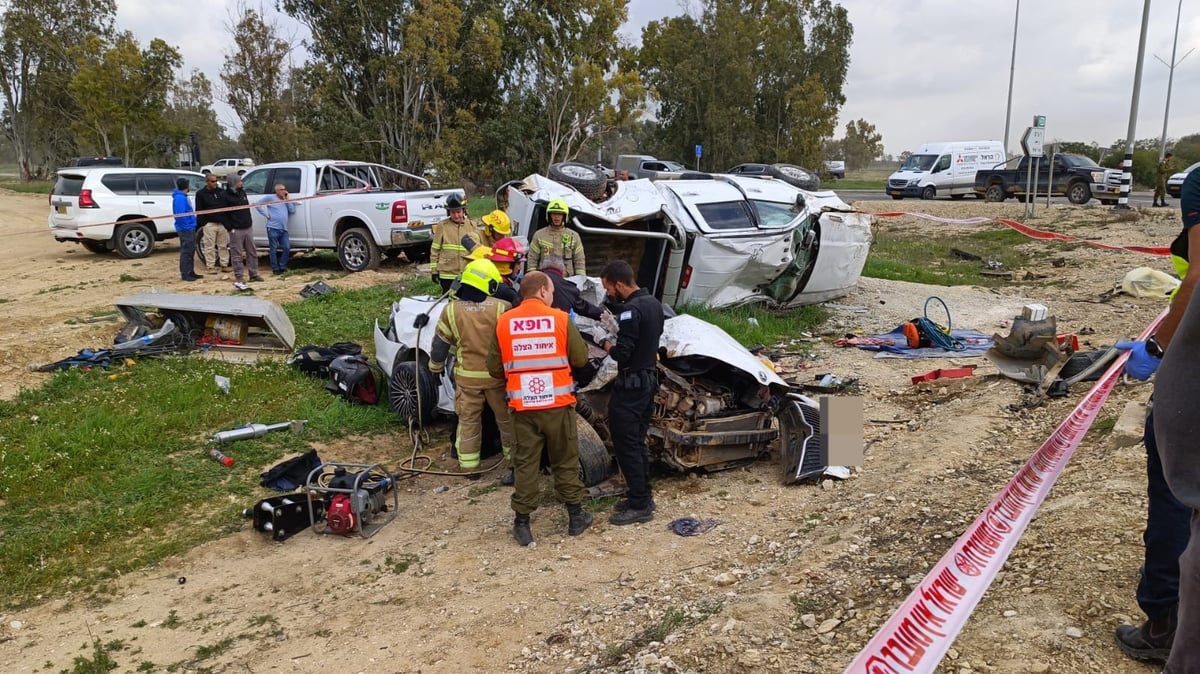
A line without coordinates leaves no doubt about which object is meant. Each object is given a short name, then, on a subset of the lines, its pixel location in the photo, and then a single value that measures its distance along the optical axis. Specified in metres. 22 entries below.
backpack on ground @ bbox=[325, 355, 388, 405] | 6.80
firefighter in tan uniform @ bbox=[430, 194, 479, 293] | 8.05
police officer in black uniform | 4.43
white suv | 13.10
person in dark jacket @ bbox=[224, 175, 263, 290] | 11.26
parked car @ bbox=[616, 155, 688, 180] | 29.30
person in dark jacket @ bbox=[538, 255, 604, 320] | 5.34
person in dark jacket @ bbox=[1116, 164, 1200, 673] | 1.54
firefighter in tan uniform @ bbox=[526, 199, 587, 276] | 7.50
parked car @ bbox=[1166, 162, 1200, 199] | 21.11
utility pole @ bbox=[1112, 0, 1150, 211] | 18.98
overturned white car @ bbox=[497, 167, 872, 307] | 8.19
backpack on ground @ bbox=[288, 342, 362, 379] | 7.31
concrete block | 4.46
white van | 26.06
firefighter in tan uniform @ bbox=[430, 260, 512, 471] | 4.93
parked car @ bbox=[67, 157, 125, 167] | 19.66
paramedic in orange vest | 4.28
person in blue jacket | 11.26
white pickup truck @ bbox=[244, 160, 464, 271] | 11.88
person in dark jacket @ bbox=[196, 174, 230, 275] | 11.27
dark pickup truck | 22.25
